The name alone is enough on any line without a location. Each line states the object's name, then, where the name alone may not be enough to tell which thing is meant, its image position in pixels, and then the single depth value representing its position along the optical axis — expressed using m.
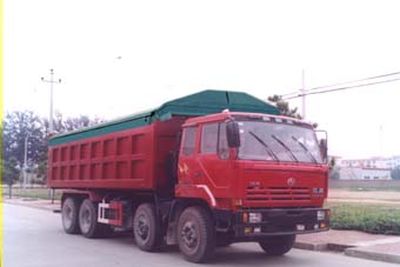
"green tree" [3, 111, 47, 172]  64.38
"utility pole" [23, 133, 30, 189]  61.22
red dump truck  11.33
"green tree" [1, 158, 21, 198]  57.47
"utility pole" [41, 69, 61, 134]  45.62
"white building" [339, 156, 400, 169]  114.17
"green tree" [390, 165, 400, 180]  100.25
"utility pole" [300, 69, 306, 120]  27.30
